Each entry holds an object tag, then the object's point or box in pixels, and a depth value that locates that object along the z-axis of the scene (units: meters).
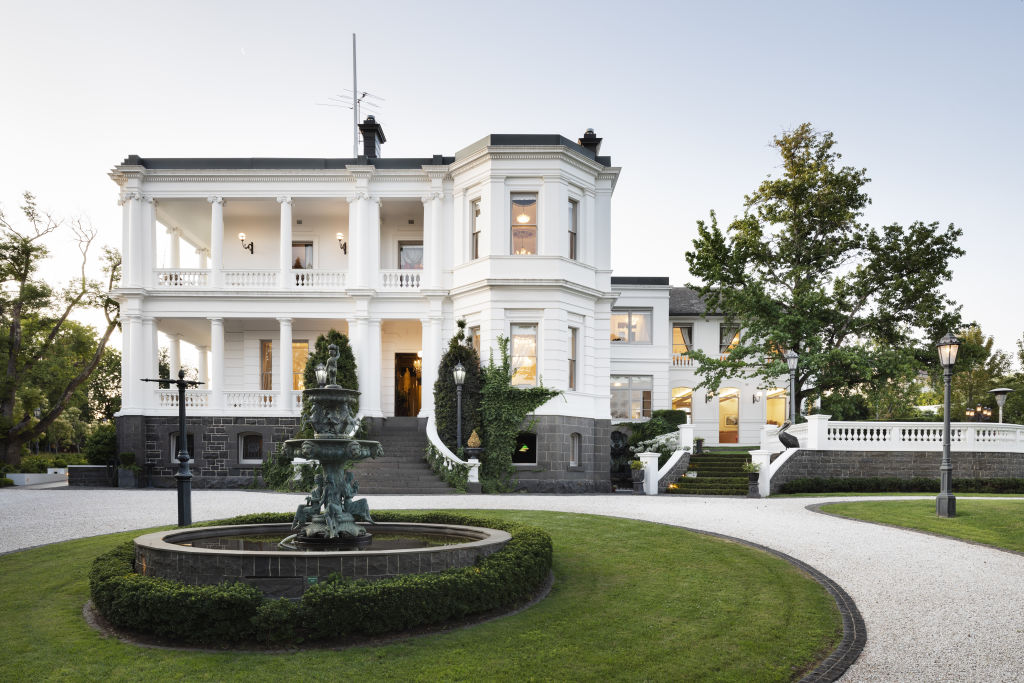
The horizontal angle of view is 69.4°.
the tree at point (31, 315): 30.52
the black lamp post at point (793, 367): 23.84
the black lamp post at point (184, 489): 13.21
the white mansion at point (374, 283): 23.52
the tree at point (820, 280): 26.39
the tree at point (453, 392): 22.23
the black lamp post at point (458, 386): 20.84
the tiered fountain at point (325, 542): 7.45
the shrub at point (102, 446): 24.20
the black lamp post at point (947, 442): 15.20
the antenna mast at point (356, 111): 29.37
